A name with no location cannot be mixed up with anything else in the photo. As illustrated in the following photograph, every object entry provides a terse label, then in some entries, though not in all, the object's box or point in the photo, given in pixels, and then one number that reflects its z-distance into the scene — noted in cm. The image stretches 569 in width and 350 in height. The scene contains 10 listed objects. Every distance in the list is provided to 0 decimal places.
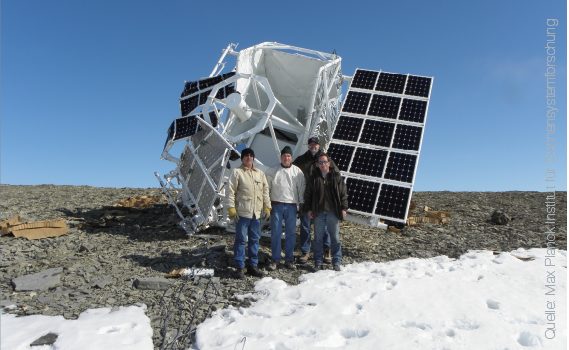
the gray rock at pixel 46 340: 465
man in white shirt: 728
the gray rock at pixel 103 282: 656
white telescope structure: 863
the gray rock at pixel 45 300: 591
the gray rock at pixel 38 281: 648
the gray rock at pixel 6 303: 580
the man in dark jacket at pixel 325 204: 726
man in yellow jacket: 685
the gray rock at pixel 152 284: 639
